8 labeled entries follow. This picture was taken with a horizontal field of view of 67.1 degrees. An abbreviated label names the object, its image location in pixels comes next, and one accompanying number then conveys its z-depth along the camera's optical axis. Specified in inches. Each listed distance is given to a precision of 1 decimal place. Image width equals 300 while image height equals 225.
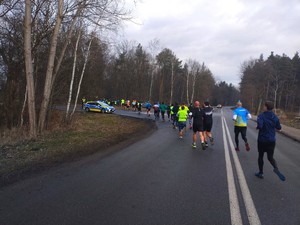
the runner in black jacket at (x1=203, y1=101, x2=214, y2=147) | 361.9
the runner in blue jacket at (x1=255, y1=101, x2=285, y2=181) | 207.9
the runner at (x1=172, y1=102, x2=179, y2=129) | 607.7
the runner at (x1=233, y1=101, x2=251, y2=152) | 327.6
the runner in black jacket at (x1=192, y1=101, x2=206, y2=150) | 345.0
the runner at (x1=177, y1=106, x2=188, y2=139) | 444.2
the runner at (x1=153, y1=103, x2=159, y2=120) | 790.2
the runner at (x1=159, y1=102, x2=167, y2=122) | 761.4
